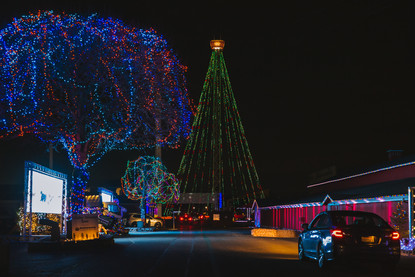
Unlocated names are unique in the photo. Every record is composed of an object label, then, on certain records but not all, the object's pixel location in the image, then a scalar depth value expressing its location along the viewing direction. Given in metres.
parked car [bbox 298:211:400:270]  14.00
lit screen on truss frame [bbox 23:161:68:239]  24.44
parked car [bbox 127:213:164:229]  54.23
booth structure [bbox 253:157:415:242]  24.93
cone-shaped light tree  67.81
